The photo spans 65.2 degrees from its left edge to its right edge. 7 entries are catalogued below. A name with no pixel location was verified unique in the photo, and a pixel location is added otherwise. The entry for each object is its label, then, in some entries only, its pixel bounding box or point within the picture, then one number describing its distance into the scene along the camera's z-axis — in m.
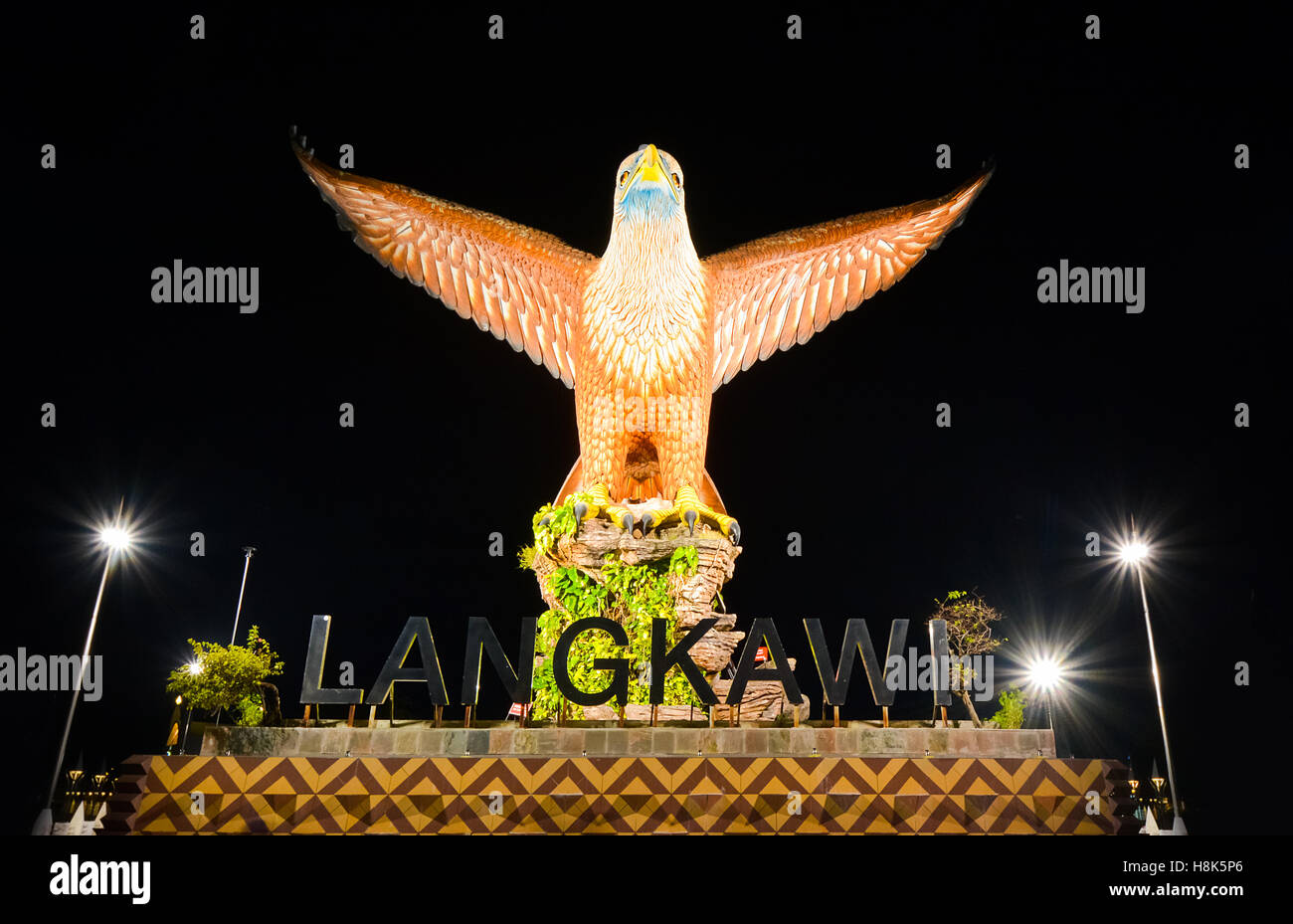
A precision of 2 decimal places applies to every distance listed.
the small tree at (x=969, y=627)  17.17
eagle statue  16.98
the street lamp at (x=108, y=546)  19.81
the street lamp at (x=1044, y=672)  26.33
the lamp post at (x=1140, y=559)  20.11
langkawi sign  13.96
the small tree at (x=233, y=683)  15.02
